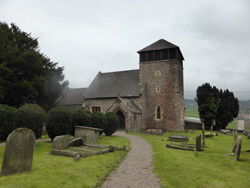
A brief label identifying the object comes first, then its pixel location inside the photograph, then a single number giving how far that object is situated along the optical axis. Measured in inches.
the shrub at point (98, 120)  721.6
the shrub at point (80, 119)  636.1
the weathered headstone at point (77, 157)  331.6
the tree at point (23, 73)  955.3
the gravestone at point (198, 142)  472.7
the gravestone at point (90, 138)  524.4
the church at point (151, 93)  1126.4
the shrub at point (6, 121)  429.1
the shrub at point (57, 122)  544.0
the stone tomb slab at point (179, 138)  660.1
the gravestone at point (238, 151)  352.5
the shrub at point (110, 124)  810.2
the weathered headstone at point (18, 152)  238.2
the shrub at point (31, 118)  453.4
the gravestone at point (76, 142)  444.0
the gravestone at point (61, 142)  391.2
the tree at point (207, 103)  1294.3
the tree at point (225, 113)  1369.1
